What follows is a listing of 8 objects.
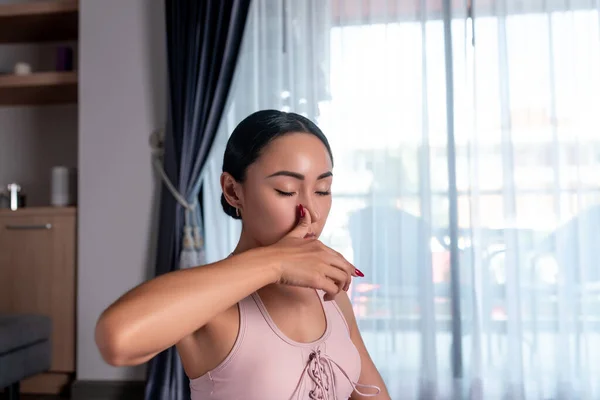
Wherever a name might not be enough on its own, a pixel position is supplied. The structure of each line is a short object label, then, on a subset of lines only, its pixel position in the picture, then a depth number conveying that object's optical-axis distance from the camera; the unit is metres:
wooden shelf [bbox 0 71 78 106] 3.28
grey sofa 2.68
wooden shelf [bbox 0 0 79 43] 3.24
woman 0.75
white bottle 3.27
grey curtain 2.89
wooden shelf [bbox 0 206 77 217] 3.12
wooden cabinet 3.08
